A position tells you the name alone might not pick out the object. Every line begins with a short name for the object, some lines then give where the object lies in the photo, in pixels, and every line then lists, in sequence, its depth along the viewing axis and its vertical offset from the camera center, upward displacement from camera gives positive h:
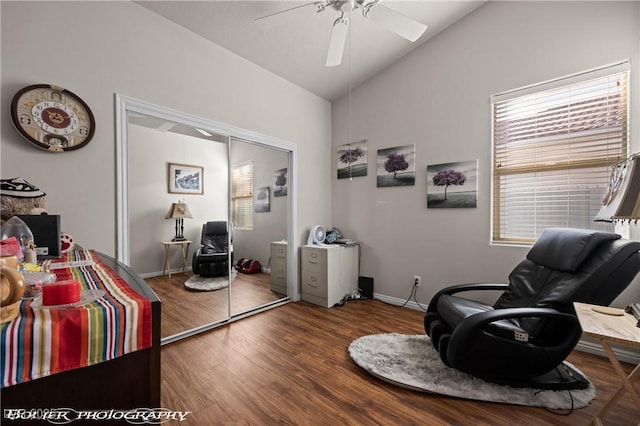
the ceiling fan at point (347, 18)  1.80 +1.35
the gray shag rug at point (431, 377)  1.63 -1.15
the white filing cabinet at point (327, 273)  3.21 -0.79
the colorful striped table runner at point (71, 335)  0.51 -0.27
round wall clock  1.64 +0.61
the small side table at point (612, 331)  1.16 -0.55
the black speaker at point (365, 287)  3.53 -1.03
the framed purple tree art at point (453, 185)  2.78 +0.27
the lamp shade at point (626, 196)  1.37 +0.08
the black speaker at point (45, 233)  1.30 -0.11
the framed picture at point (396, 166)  3.18 +0.55
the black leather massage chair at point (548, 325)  1.59 -0.73
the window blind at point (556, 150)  2.17 +0.54
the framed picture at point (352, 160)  3.61 +0.70
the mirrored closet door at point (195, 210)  2.20 +0.01
